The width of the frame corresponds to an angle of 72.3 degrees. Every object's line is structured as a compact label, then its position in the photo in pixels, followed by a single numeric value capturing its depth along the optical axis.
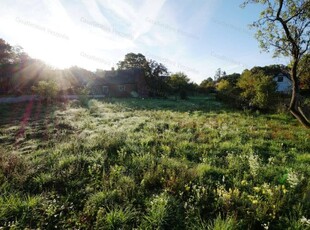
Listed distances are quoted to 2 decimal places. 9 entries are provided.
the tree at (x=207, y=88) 62.53
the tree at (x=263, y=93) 20.11
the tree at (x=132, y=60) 79.19
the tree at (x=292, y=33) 11.86
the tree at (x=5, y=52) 43.31
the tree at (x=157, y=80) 50.22
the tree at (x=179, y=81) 46.12
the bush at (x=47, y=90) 27.00
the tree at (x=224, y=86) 40.04
